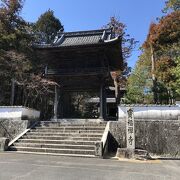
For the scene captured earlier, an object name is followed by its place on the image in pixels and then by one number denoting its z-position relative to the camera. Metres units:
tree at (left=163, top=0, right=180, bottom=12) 16.36
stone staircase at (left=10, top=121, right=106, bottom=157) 9.41
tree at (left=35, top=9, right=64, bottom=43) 26.63
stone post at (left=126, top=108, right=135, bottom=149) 9.26
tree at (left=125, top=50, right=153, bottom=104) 19.59
